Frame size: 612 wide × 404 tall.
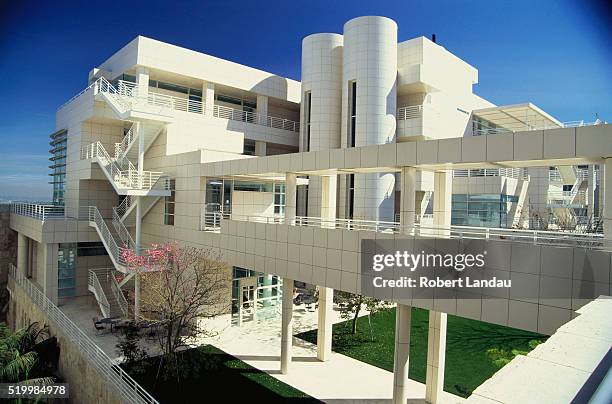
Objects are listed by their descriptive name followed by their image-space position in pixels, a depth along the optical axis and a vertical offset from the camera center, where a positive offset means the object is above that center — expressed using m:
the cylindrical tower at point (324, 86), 27.73 +7.95
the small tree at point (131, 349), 14.25 -5.47
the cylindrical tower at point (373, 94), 25.25 +6.90
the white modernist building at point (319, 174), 9.36 +1.15
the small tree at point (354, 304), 19.05 -4.86
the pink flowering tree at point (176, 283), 14.37 -3.36
